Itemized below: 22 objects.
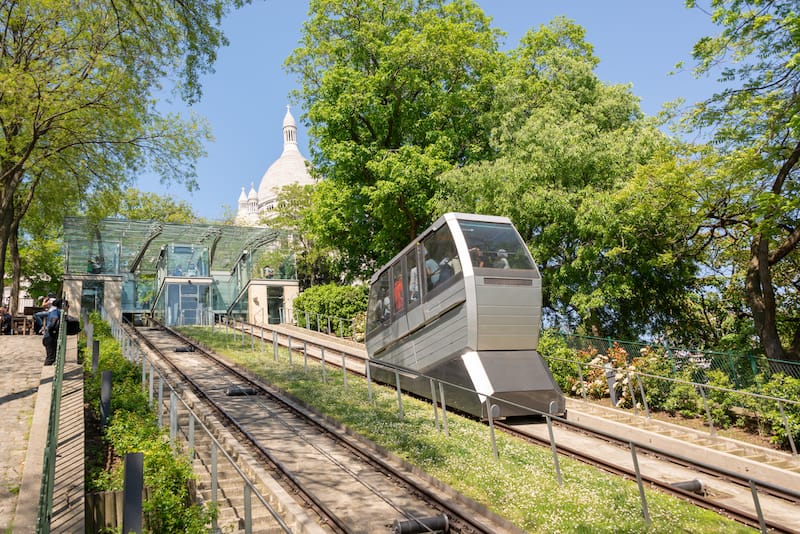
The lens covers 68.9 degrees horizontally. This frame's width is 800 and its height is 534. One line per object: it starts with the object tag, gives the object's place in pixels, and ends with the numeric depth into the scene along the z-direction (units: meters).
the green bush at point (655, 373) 12.74
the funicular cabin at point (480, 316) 10.56
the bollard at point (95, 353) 13.93
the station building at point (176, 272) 34.41
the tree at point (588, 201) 15.38
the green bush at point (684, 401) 12.01
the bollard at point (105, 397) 9.93
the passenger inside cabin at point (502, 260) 10.98
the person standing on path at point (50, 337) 13.34
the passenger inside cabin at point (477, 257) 10.81
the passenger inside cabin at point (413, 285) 12.73
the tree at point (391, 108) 22.80
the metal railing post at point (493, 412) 8.68
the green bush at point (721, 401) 11.34
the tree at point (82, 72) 15.53
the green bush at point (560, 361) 14.78
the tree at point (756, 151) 11.66
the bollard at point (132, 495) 5.06
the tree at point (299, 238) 39.78
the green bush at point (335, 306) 28.53
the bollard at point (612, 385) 12.92
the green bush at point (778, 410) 9.82
